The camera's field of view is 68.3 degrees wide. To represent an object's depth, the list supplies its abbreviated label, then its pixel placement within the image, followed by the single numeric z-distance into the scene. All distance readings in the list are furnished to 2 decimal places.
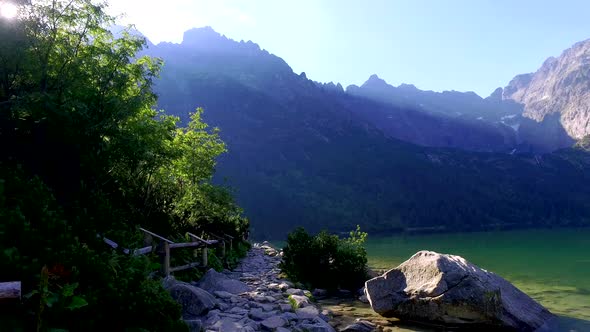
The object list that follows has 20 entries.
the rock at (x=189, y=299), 9.34
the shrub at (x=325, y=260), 17.59
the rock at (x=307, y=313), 10.82
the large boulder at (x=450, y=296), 11.50
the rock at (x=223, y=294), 11.56
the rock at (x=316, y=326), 9.63
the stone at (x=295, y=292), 14.24
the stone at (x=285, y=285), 14.83
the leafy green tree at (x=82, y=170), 5.68
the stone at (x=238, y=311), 10.07
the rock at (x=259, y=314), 9.93
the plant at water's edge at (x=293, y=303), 11.73
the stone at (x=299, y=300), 12.11
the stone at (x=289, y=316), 10.15
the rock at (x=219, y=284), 12.89
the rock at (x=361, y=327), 10.81
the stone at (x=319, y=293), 16.28
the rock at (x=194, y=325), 7.41
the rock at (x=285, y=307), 11.34
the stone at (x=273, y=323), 9.26
